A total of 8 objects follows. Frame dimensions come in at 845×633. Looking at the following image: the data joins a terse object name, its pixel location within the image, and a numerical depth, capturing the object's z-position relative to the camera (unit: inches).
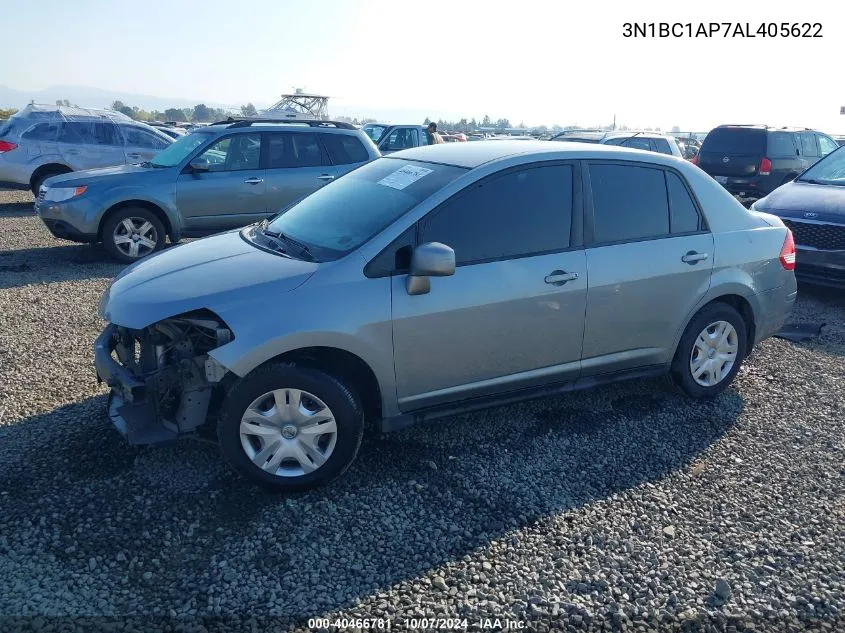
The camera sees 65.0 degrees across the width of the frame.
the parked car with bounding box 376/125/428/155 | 695.1
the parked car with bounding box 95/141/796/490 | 134.2
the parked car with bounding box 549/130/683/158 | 545.0
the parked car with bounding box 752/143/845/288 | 283.1
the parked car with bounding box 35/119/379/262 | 324.8
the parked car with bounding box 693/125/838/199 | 534.9
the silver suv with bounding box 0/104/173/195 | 484.4
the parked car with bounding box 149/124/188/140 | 804.3
